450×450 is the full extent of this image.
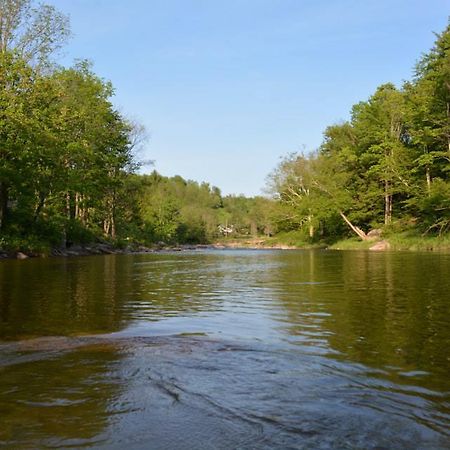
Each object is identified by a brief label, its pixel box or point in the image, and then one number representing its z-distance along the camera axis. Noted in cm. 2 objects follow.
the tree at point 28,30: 3250
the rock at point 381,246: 4606
